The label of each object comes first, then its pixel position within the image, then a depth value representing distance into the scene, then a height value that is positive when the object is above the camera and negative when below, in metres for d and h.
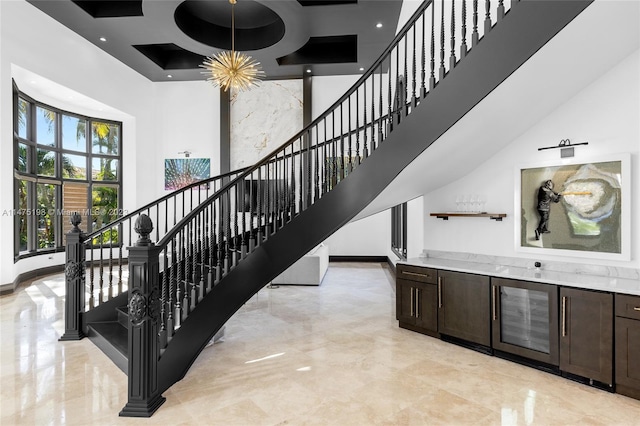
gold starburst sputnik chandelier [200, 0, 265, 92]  5.83 +2.41
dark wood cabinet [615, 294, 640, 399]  2.73 -1.07
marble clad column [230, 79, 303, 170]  9.66 +2.68
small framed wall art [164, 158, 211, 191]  9.91 +1.18
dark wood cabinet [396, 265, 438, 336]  4.16 -1.09
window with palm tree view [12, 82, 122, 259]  7.48 +0.98
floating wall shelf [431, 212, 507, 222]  4.10 -0.04
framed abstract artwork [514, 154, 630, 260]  3.23 +0.04
